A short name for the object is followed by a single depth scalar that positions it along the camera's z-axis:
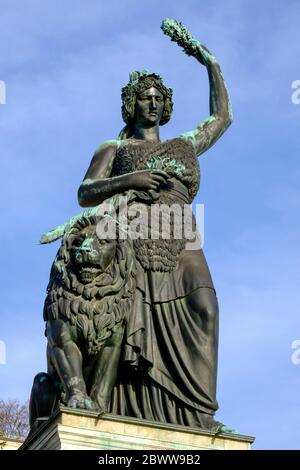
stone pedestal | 12.04
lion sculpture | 13.08
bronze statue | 13.12
